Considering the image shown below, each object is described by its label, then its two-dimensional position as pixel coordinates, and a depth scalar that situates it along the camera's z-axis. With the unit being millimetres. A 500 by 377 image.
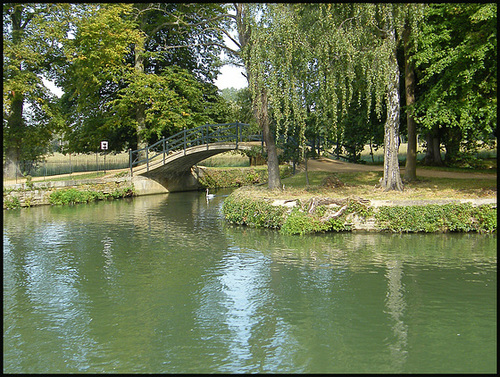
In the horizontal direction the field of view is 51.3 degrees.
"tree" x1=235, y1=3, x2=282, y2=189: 16750
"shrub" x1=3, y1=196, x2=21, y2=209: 24578
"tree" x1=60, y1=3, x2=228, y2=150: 29969
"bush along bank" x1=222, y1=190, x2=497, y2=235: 15414
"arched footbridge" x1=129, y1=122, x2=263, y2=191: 26338
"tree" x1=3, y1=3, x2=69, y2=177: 27953
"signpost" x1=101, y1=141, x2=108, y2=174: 29328
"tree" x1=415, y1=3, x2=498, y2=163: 16383
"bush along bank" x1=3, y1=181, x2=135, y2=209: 25042
